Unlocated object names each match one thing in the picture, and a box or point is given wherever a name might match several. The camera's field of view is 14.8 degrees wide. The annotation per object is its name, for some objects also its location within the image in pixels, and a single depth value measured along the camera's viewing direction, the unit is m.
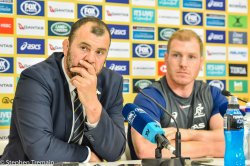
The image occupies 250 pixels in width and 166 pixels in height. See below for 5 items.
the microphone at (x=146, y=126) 2.57
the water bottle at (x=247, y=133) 2.90
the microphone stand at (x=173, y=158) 2.56
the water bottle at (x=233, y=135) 2.72
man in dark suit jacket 2.99
